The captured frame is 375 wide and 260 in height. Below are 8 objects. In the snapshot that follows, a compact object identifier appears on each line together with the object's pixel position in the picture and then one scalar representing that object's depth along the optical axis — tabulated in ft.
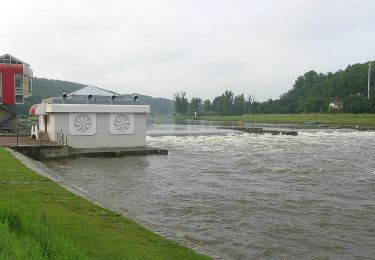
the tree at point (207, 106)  636.89
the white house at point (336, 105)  389.19
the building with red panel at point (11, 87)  155.02
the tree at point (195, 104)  626.80
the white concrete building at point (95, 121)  101.35
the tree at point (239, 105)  564.71
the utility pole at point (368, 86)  367.70
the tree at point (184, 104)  605.73
